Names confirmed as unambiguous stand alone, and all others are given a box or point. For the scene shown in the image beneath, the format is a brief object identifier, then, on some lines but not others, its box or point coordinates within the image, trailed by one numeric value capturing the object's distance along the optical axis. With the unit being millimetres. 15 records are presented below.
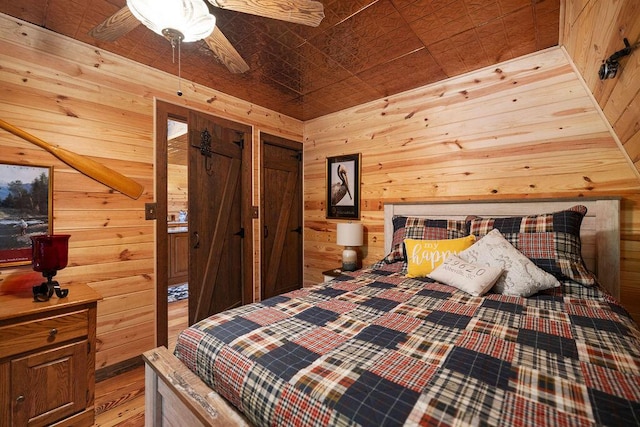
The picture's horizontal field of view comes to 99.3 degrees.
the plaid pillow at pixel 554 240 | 1616
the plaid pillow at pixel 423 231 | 2125
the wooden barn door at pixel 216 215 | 2506
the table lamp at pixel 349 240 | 2916
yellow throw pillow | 1888
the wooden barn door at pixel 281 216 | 3279
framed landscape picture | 1670
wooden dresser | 1350
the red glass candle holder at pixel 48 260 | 1540
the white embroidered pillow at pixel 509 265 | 1506
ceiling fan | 1219
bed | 673
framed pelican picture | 3211
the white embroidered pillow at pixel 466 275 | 1531
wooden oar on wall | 1732
